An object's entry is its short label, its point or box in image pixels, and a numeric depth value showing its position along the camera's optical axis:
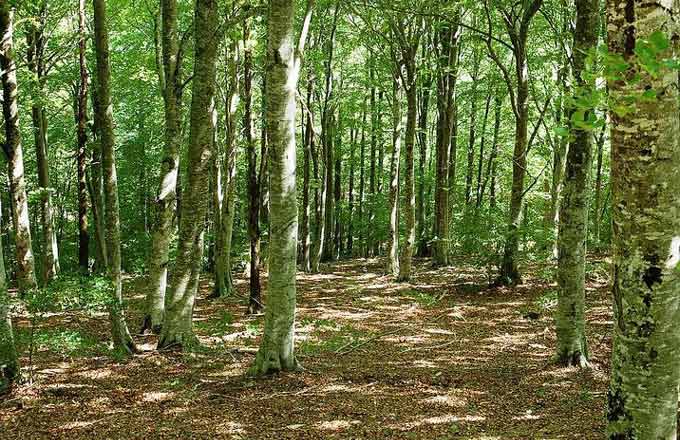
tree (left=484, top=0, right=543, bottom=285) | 12.38
